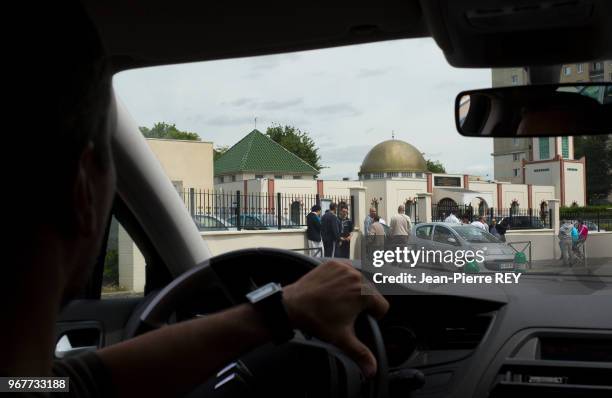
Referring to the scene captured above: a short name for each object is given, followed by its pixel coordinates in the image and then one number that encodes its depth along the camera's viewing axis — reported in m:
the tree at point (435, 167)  77.61
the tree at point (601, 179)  13.95
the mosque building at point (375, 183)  34.66
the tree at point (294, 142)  55.19
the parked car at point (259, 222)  17.19
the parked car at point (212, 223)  15.54
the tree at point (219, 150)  54.79
